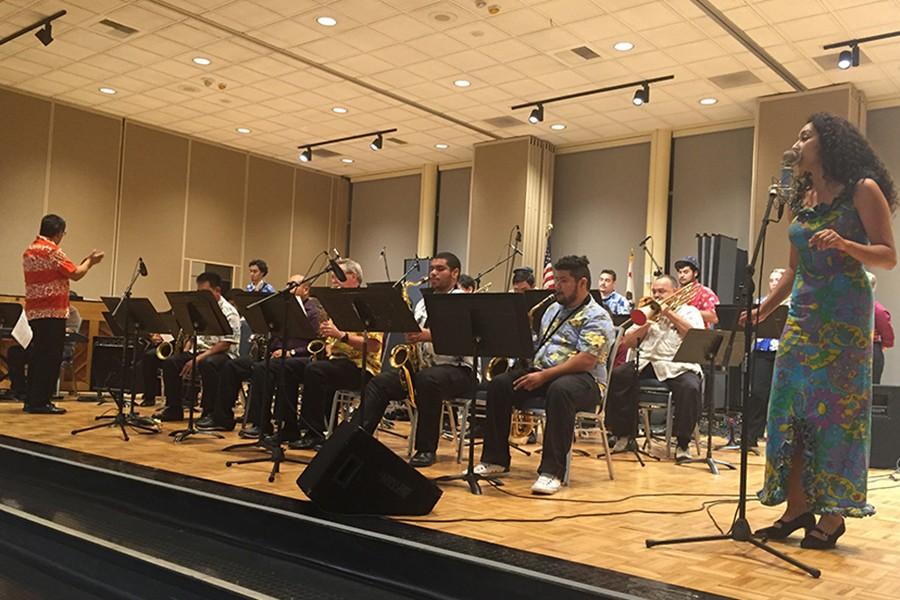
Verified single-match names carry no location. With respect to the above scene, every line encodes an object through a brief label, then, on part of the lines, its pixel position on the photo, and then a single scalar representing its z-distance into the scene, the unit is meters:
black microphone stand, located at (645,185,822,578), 2.98
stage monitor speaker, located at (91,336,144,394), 9.24
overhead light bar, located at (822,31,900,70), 7.69
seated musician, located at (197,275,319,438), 5.70
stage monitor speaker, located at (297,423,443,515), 3.34
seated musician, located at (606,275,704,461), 5.75
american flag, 8.48
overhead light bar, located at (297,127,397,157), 11.78
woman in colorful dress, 3.08
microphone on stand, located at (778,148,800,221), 2.98
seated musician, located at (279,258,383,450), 5.18
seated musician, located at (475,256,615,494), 4.25
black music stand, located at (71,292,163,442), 5.79
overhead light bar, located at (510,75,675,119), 9.15
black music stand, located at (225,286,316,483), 4.61
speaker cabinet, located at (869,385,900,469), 6.04
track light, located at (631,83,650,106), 9.13
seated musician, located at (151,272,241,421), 6.34
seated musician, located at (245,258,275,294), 8.32
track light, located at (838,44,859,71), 7.70
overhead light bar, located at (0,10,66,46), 8.16
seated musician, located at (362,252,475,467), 4.68
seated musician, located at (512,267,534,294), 7.29
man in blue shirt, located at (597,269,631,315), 7.80
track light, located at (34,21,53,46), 8.17
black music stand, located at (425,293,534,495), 3.84
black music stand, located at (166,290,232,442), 5.22
